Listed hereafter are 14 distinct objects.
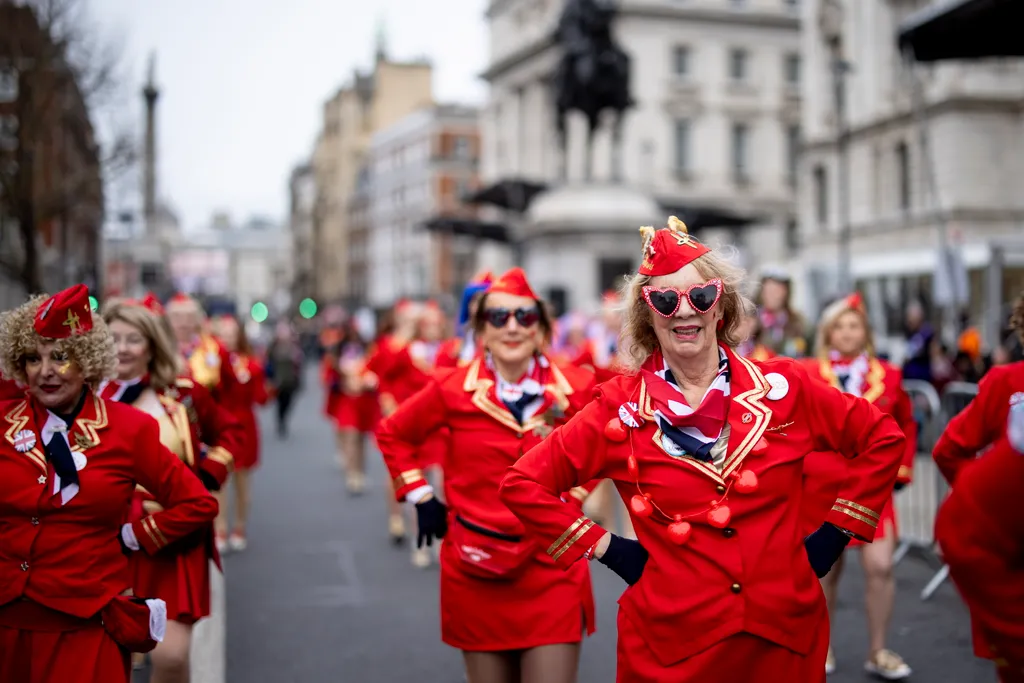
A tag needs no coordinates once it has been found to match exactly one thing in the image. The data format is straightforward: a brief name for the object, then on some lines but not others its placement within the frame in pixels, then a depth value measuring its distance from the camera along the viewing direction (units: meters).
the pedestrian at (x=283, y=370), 20.86
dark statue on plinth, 23.75
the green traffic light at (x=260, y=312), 34.24
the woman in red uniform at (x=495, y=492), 4.65
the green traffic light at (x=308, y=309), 47.96
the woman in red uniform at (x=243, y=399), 10.37
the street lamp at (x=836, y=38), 44.06
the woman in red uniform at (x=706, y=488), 3.33
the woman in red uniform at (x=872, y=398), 6.47
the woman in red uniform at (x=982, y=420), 3.79
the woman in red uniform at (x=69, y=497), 3.85
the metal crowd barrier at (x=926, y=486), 9.59
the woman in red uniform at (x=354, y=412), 13.94
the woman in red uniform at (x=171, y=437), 4.74
